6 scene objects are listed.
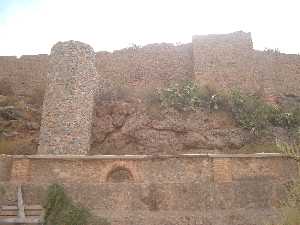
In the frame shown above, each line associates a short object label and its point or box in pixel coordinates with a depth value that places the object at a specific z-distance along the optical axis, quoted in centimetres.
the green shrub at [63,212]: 508
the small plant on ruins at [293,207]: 479
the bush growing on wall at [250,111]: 1077
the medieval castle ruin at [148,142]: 627
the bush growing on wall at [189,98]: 1104
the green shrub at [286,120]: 1100
